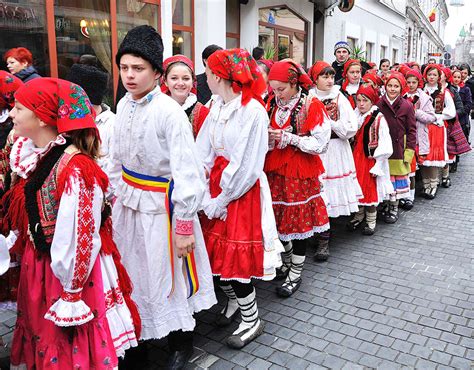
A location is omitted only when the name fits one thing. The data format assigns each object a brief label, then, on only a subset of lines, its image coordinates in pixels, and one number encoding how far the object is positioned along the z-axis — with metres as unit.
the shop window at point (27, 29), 6.33
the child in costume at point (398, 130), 6.29
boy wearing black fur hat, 2.73
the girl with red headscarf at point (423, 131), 7.44
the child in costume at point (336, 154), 5.14
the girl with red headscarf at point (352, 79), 6.40
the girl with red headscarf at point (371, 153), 5.86
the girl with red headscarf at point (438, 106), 7.90
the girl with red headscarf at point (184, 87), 3.82
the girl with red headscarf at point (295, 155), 4.11
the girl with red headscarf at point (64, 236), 2.25
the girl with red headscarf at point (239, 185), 3.24
